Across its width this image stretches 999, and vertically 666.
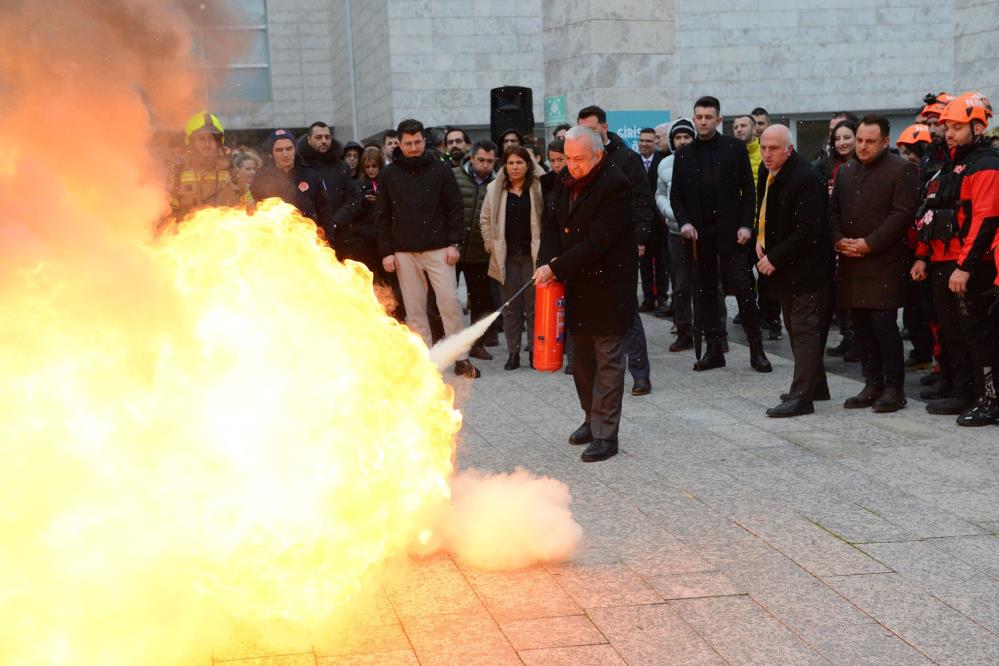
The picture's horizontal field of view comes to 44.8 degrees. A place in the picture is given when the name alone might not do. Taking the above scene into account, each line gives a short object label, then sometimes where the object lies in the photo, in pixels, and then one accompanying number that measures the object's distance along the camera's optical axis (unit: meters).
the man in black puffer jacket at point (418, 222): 10.95
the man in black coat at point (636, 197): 10.20
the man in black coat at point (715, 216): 10.88
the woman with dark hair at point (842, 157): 10.95
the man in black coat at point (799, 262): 9.07
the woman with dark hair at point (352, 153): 14.29
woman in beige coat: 11.16
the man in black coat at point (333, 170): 12.14
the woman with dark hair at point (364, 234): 12.43
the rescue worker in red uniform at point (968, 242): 8.34
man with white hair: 7.82
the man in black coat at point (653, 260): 15.19
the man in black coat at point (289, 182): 10.83
